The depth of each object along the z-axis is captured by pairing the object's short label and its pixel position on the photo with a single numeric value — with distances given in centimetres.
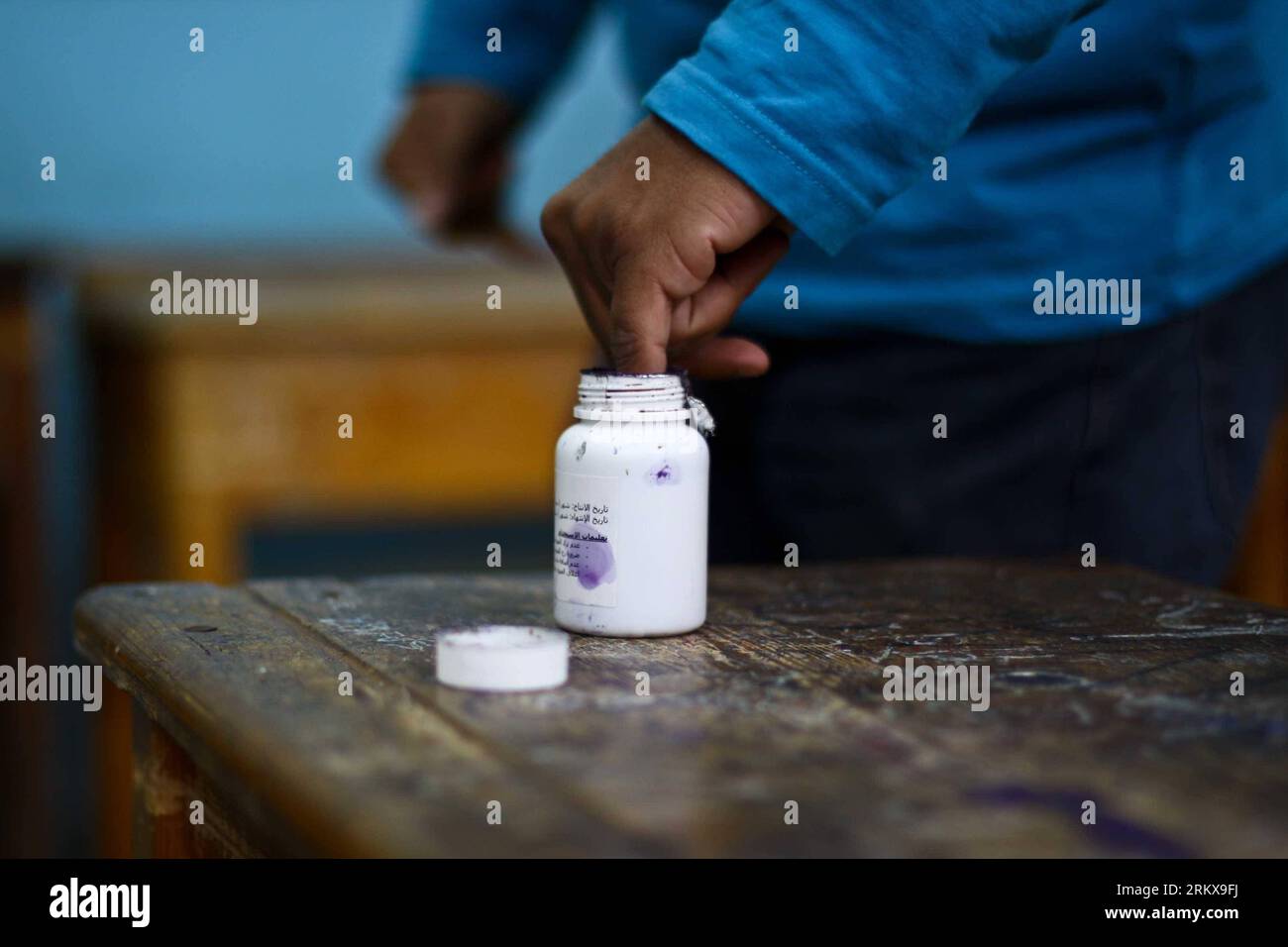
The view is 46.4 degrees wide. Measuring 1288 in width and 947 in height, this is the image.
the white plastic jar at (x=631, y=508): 85
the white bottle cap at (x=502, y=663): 72
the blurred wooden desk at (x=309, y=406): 198
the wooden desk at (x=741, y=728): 54
